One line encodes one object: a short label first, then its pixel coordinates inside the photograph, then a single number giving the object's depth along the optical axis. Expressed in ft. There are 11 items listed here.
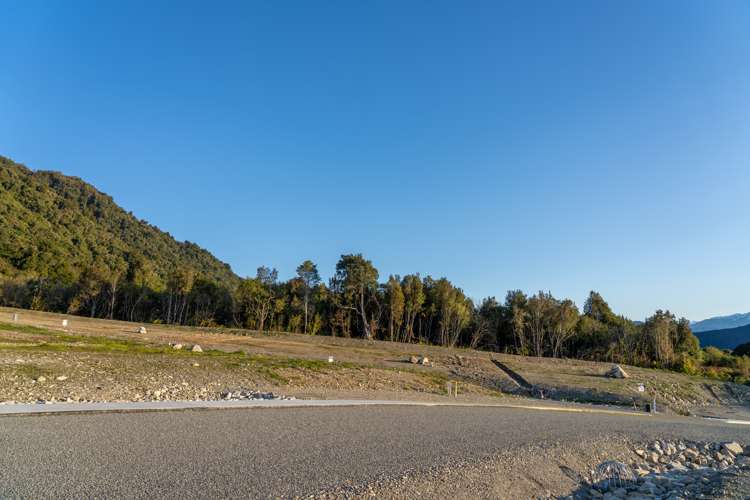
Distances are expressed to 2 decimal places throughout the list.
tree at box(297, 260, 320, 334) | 234.38
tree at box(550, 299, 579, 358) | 200.54
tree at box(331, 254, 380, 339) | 216.95
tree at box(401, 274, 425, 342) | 219.41
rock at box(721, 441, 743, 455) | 51.58
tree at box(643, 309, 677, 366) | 194.08
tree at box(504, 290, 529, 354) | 208.41
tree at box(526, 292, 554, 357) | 205.46
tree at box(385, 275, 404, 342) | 214.69
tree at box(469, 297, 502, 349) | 221.87
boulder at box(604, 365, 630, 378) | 135.03
